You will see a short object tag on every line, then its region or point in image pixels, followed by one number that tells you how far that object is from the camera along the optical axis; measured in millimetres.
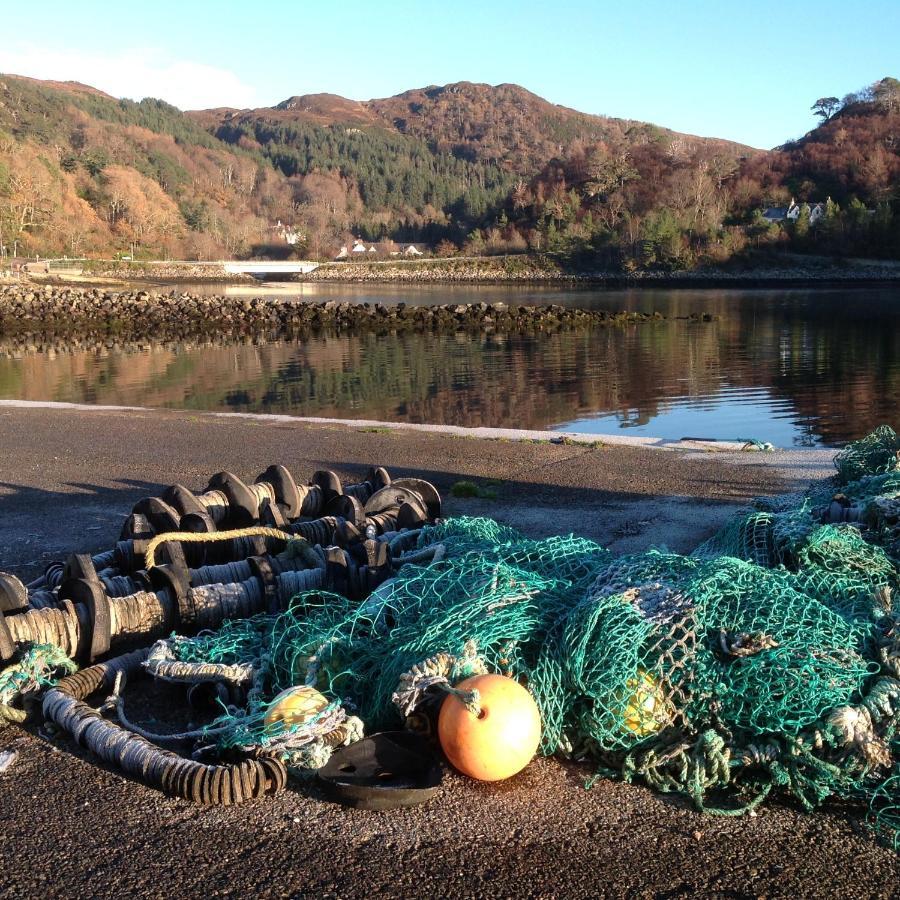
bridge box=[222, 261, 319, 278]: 128300
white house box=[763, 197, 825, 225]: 124750
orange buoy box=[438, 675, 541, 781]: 3744
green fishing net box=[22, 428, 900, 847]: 3713
